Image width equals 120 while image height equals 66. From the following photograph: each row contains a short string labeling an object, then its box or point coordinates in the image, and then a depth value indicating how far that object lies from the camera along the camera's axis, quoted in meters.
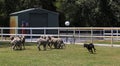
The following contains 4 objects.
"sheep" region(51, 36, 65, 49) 27.56
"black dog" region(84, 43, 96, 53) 24.12
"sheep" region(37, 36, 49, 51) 25.87
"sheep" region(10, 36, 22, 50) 26.31
